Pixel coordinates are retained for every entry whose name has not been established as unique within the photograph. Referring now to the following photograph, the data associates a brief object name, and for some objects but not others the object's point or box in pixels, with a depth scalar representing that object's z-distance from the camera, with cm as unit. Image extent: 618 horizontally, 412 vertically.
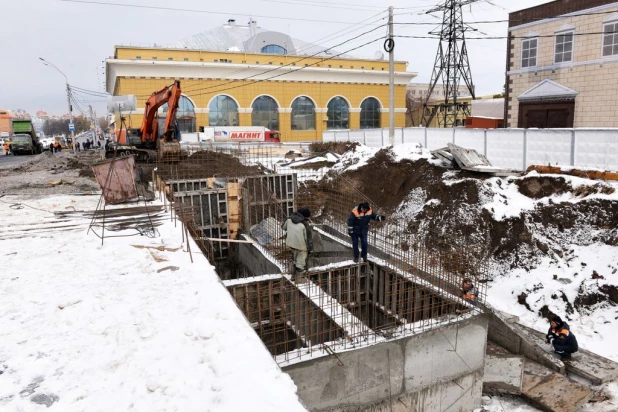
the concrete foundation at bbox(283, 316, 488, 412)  566
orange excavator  1681
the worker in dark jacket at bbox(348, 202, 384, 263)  794
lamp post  3665
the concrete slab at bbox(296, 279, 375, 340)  645
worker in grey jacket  765
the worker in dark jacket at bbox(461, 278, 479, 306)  730
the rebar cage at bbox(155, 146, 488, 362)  715
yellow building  3247
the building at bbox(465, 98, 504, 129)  3222
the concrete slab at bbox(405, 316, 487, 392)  636
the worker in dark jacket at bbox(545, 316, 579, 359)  742
